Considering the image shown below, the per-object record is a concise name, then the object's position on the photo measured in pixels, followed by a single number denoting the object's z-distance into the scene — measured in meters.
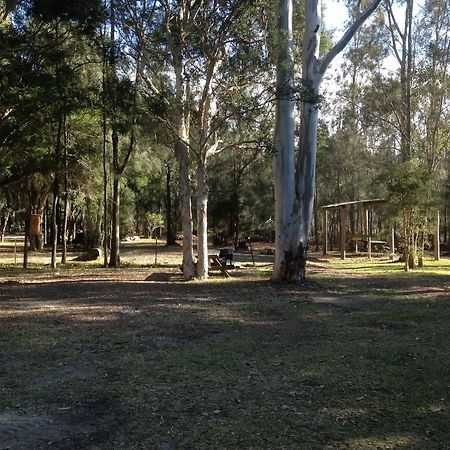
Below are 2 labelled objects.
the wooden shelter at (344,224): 28.25
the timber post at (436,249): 26.18
